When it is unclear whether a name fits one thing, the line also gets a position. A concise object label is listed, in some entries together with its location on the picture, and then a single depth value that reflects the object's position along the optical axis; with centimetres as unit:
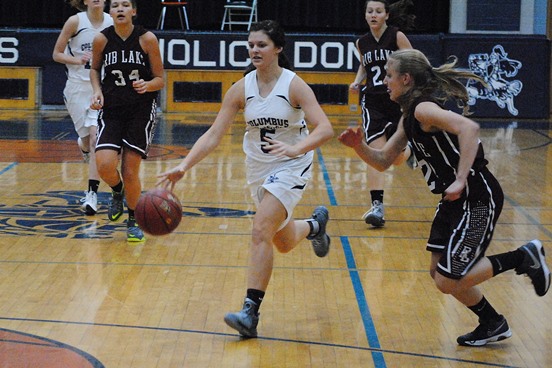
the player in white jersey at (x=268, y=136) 876
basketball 913
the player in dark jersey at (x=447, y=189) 815
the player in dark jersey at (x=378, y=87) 1392
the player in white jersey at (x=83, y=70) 1439
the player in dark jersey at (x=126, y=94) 1240
